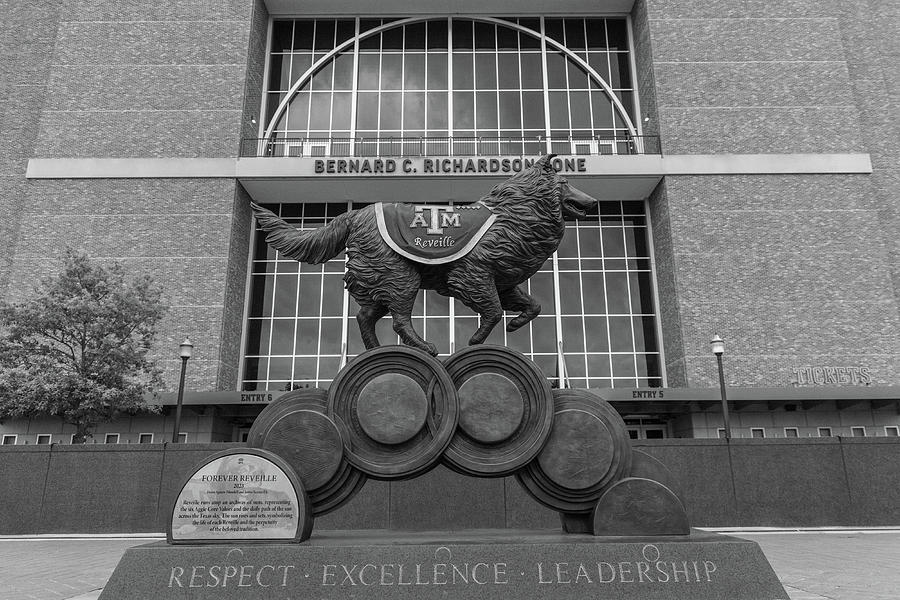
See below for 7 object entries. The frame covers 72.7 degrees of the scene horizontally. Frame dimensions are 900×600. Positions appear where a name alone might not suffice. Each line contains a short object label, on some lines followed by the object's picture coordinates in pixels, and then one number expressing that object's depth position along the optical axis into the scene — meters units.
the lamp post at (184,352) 16.58
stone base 5.74
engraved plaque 6.25
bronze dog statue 7.79
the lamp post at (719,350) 17.17
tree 16.45
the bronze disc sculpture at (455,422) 6.77
